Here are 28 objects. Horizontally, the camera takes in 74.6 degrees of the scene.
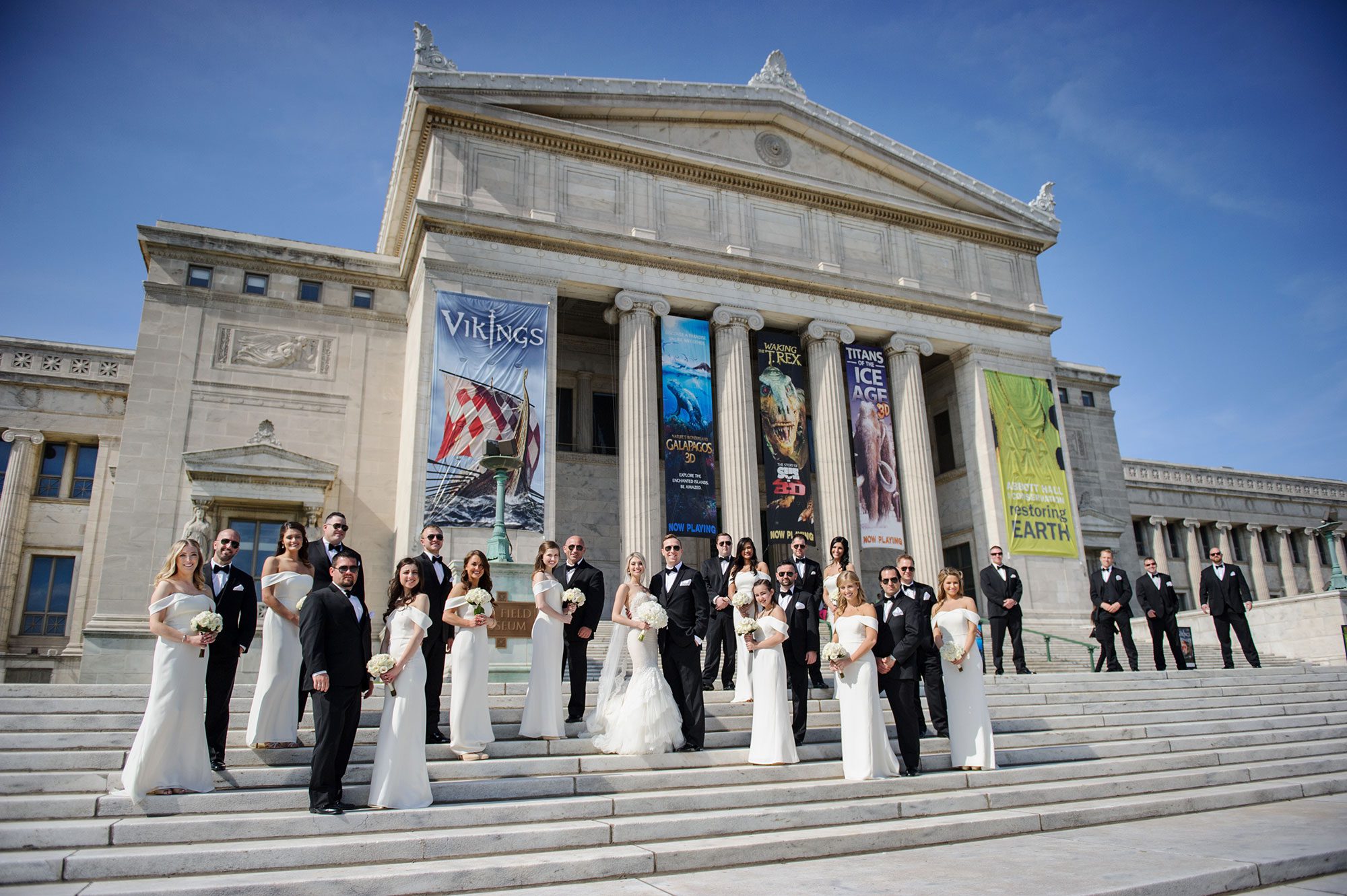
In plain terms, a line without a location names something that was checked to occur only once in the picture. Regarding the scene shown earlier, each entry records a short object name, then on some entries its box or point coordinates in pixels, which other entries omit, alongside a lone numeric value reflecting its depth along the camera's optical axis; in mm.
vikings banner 20109
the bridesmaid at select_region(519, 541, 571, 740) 8914
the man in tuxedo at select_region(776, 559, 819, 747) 9367
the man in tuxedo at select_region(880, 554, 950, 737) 9578
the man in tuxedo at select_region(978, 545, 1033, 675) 14406
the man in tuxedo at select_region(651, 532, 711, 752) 8938
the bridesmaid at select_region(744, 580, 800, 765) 8672
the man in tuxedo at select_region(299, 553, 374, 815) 6656
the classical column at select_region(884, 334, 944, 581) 24703
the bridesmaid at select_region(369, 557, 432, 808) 6863
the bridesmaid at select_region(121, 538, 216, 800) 6703
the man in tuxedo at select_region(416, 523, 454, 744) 8625
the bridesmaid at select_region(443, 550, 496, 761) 8242
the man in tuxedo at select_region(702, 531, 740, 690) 11453
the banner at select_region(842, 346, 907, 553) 24141
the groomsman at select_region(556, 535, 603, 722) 9570
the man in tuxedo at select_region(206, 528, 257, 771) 7609
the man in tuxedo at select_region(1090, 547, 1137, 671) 15023
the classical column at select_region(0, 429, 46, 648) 22109
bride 8484
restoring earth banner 25625
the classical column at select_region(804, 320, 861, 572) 23812
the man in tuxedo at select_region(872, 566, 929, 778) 8945
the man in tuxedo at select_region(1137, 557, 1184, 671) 15195
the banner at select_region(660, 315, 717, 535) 21984
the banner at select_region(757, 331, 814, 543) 23062
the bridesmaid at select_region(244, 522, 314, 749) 7996
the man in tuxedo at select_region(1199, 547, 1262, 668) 15133
